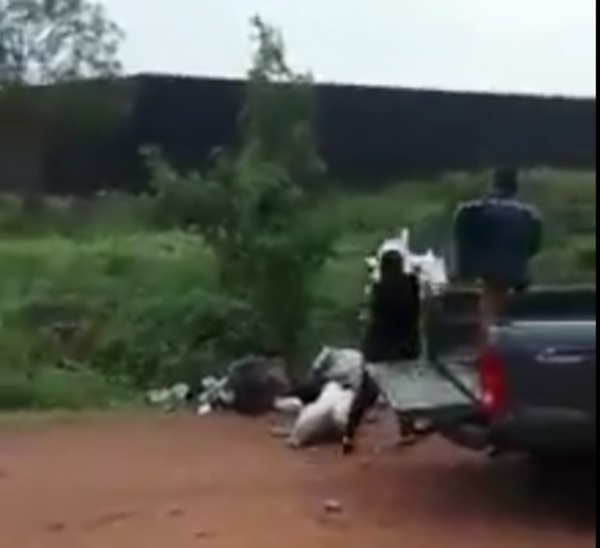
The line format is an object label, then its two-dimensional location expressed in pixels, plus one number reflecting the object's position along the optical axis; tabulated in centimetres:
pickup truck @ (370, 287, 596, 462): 796
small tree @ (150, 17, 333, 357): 1474
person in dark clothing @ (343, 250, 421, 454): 1097
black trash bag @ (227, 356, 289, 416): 1371
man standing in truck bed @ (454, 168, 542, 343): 997
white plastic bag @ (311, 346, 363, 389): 1265
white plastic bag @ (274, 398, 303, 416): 1316
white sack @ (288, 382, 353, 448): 1132
